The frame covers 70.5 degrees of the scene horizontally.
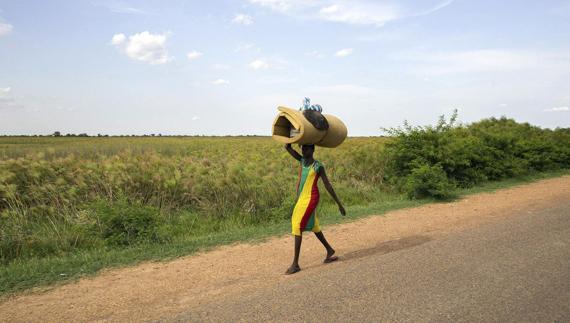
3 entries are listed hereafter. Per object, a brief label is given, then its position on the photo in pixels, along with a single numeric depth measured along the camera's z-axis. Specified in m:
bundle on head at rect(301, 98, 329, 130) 5.36
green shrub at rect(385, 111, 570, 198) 12.36
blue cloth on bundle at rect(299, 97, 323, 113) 5.58
